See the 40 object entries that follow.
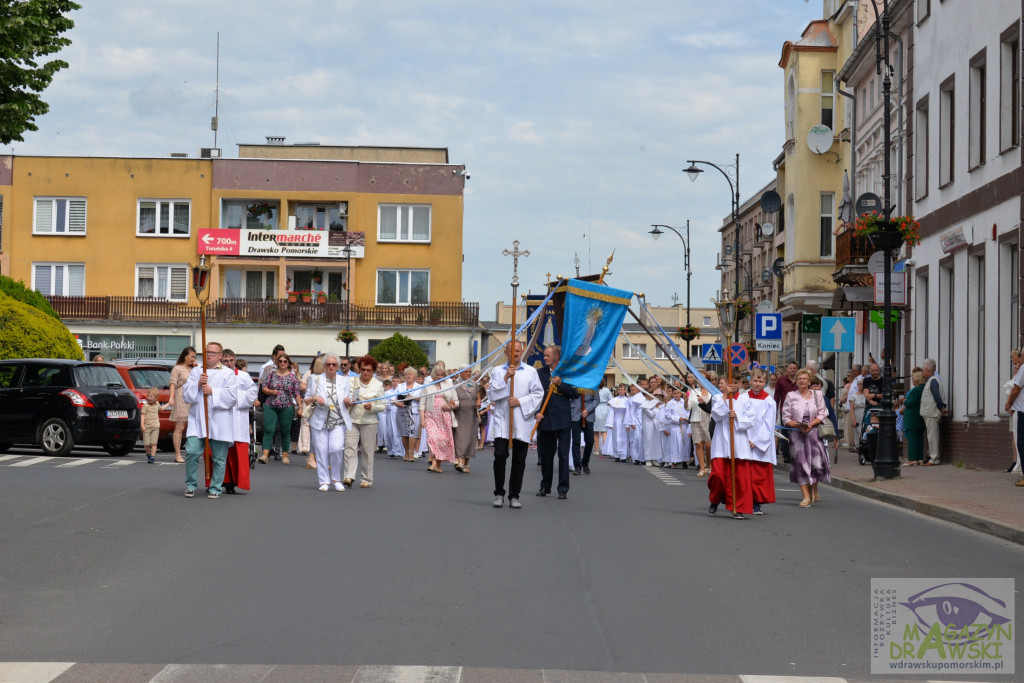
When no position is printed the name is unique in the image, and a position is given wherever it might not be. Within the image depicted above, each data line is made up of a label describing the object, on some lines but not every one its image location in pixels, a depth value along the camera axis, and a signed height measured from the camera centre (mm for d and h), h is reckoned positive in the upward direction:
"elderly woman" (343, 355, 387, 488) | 19172 -875
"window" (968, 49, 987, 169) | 25984 +4429
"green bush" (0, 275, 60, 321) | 37688 +1444
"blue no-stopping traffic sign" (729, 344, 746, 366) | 35406 +44
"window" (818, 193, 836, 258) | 45594 +4253
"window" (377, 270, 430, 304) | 61469 +2751
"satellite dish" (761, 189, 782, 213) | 47375 +5108
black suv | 24188 -979
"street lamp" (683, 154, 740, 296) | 41406 +5267
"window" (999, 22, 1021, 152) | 23969 +4561
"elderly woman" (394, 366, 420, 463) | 27219 -1273
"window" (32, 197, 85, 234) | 61188 +5646
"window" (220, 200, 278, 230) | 61531 +5723
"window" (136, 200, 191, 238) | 61344 +5623
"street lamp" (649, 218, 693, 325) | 52000 +3755
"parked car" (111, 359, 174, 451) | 25906 -558
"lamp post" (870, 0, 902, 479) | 21500 +101
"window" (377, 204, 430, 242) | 61531 +5482
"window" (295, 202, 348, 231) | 61625 +5775
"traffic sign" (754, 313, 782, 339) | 35219 +737
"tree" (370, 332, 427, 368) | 55562 +0
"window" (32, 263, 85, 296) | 61375 +2936
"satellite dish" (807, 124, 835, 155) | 44675 +6680
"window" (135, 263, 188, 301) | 61438 +2941
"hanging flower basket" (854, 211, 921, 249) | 25295 +2404
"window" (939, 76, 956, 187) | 28125 +4471
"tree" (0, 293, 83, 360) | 30172 +276
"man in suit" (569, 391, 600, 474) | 24312 -1257
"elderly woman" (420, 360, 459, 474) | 24609 -1237
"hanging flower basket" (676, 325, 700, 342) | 49500 +794
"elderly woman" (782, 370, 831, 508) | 17984 -1034
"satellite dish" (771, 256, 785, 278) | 49681 +3177
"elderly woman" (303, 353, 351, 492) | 18984 -893
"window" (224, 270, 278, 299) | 61875 +2805
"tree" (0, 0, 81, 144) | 23828 +4897
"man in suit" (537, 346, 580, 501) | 17875 -908
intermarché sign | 60594 +4504
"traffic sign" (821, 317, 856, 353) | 28406 +453
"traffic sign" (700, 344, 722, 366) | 43941 +16
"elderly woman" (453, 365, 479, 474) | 24562 -1282
